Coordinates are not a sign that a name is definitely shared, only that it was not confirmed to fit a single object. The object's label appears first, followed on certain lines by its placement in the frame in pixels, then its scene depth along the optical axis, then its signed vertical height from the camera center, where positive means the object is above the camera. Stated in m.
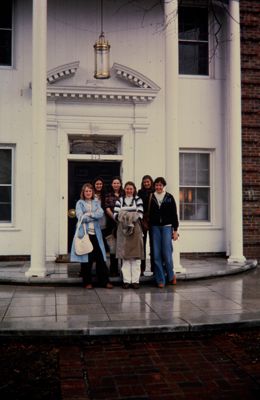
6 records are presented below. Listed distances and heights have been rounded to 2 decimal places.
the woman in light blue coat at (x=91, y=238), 7.99 -0.53
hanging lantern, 10.11 +3.37
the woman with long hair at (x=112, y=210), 8.32 -0.04
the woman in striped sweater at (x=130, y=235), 7.91 -0.47
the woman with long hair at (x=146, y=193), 8.37 +0.28
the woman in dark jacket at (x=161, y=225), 8.15 -0.31
